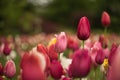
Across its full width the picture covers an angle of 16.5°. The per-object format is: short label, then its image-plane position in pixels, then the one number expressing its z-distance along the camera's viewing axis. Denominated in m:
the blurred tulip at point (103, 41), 2.89
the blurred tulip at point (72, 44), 3.59
